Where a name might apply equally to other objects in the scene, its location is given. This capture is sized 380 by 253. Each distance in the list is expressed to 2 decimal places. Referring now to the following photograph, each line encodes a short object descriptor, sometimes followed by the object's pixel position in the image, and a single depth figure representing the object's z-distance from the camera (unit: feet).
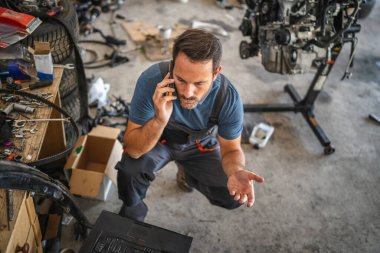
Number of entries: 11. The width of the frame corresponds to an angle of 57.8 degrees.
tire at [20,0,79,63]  6.08
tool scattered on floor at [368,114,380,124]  10.00
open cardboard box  6.57
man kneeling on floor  4.80
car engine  7.33
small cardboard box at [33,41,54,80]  5.18
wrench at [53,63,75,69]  5.72
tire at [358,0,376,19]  14.17
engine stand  8.56
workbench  3.79
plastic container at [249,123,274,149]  8.68
